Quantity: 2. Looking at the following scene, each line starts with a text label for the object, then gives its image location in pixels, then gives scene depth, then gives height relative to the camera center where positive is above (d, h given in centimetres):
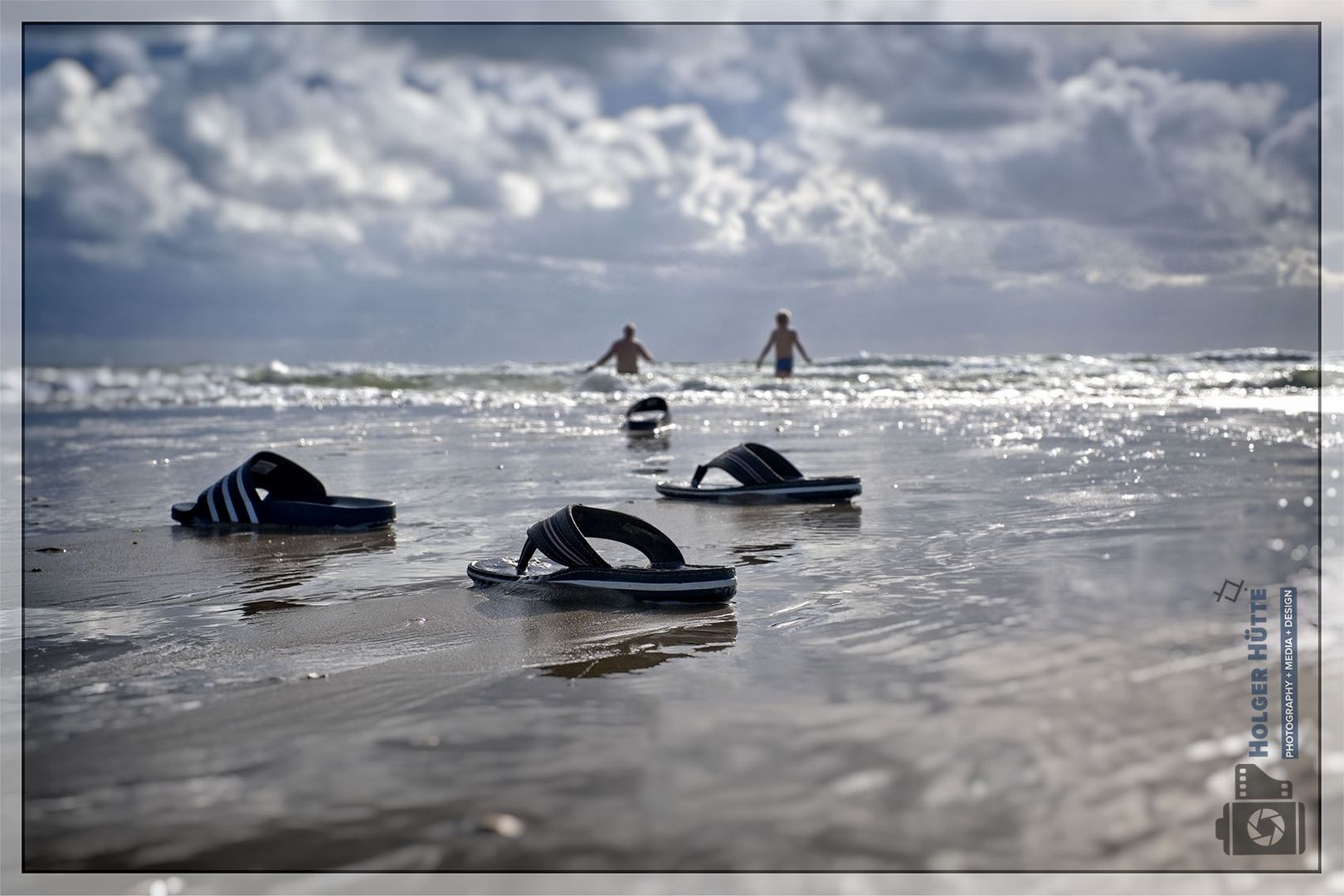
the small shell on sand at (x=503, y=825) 211 -73
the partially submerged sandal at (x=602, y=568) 400 -47
